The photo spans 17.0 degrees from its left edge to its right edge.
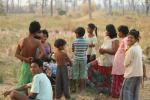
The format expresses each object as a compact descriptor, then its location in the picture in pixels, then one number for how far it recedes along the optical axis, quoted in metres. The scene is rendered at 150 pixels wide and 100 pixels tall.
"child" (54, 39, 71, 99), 8.85
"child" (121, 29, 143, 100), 7.87
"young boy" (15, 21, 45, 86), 7.68
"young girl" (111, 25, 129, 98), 8.83
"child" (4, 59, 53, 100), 6.54
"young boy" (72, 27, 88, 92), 9.47
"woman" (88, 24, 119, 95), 9.33
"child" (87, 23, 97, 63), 9.90
